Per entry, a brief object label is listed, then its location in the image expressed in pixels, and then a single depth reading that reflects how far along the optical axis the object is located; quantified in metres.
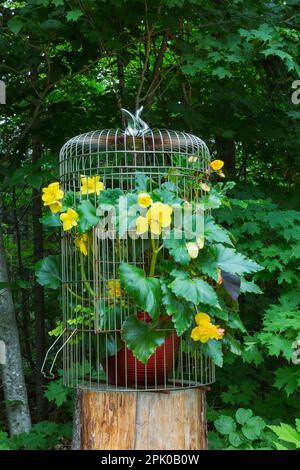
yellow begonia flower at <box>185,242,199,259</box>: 2.35
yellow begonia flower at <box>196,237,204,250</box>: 2.38
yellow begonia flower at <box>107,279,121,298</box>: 2.56
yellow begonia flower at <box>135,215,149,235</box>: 2.32
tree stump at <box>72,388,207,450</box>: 2.53
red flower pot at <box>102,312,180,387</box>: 2.52
